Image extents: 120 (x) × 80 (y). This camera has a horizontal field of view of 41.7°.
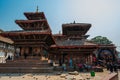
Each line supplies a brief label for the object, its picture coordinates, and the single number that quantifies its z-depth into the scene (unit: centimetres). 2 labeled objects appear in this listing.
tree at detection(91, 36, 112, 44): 7731
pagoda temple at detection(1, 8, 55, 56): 1845
